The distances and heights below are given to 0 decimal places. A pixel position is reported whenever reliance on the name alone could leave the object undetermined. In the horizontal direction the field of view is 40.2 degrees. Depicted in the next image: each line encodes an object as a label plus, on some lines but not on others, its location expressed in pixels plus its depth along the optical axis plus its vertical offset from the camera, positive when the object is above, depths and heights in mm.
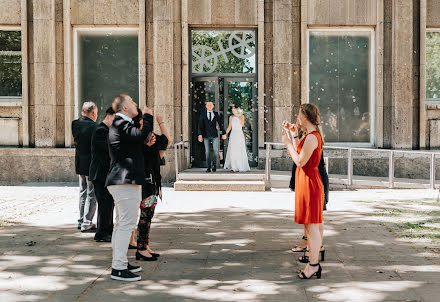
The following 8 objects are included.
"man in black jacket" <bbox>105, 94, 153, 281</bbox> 5938 -437
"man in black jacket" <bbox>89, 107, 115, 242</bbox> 7758 -648
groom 15492 +40
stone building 16688 +1785
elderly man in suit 8516 -429
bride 16062 -423
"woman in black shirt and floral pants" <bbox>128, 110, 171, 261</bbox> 6727 -651
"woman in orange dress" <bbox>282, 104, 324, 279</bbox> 6039 -597
